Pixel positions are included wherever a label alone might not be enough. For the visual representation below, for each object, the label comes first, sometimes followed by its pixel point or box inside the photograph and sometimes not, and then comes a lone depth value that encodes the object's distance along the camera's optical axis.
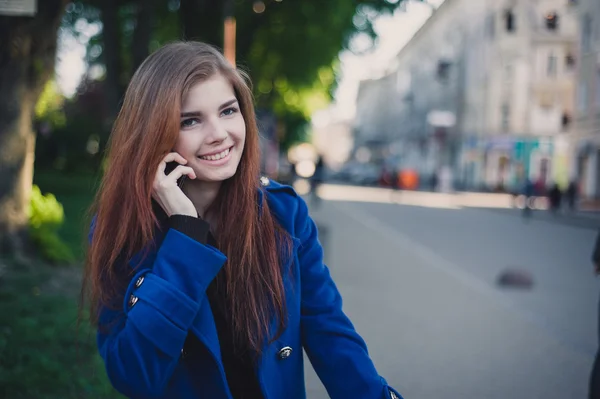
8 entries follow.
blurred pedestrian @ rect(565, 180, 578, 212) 30.44
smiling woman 1.92
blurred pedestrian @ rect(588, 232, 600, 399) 4.04
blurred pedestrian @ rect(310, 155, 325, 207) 30.30
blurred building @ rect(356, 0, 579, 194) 46.91
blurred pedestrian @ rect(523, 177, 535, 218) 26.40
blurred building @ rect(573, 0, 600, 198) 33.19
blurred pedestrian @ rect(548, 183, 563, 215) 28.88
